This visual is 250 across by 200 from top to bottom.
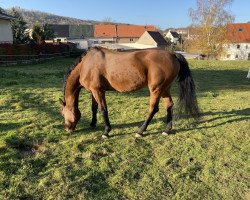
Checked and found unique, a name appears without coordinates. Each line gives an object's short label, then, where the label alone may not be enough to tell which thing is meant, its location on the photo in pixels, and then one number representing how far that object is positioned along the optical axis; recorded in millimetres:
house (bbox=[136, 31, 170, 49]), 49169
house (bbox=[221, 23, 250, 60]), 44669
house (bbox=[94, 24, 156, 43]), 59247
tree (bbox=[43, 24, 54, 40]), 28608
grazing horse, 4325
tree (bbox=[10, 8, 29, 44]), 25939
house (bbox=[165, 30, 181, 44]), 75426
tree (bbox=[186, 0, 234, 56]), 29477
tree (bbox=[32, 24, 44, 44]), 25216
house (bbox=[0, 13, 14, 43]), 17289
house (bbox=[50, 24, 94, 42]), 53967
